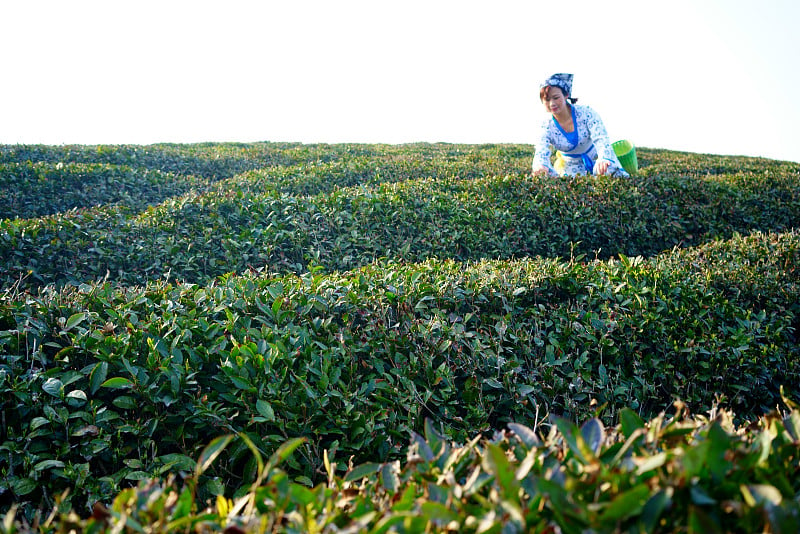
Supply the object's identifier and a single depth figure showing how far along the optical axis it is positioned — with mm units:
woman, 7641
